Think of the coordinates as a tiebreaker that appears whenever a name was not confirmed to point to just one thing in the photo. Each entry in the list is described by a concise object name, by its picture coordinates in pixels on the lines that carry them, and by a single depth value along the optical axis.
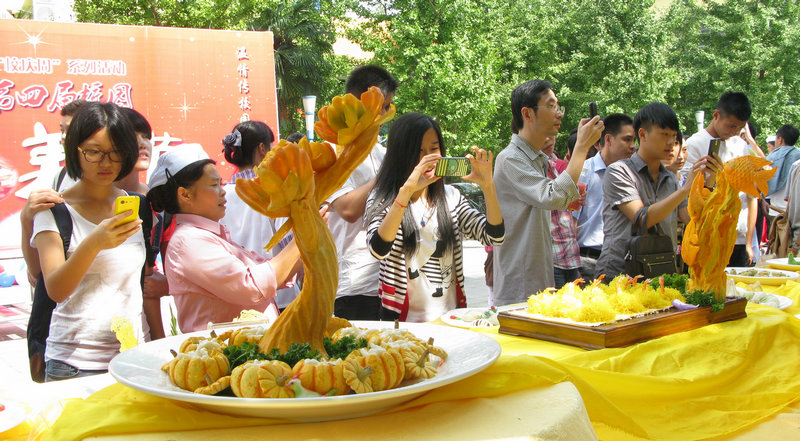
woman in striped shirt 2.42
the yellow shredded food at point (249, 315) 1.92
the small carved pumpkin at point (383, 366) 0.95
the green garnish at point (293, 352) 1.06
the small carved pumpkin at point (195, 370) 0.97
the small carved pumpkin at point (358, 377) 0.92
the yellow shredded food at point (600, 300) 1.83
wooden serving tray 1.70
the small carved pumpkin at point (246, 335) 1.20
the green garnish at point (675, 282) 2.18
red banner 8.44
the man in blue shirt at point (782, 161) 6.81
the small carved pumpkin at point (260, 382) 0.92
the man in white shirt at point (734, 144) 4.40
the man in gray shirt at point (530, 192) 2.93
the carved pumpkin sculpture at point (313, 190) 1.08
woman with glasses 2.03
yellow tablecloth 0.96
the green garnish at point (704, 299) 2.00
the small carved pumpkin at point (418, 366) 1.00
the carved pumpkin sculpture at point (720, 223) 2.06
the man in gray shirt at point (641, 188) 3.08
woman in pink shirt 1.98
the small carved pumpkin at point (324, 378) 0.94
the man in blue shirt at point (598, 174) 4.28
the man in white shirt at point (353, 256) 2.78
